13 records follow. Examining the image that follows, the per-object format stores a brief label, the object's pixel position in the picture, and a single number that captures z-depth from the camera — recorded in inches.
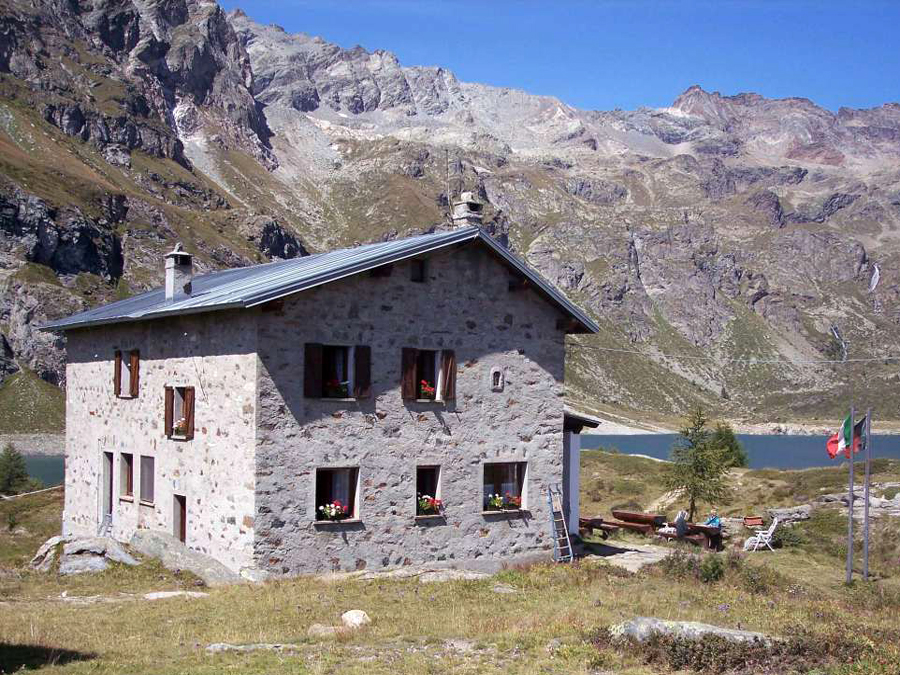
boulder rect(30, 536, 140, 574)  861.2
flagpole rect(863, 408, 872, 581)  955.3
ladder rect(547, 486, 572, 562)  995.3
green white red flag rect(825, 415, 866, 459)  1002.1
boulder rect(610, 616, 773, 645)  486.3
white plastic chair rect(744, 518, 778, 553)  1202.6
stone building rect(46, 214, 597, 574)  821.9
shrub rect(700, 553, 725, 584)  874.8
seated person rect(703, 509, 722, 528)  1258.1
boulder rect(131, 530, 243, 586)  821.9
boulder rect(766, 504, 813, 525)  1411.2
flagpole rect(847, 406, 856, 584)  953.6
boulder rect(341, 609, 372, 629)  593.0
